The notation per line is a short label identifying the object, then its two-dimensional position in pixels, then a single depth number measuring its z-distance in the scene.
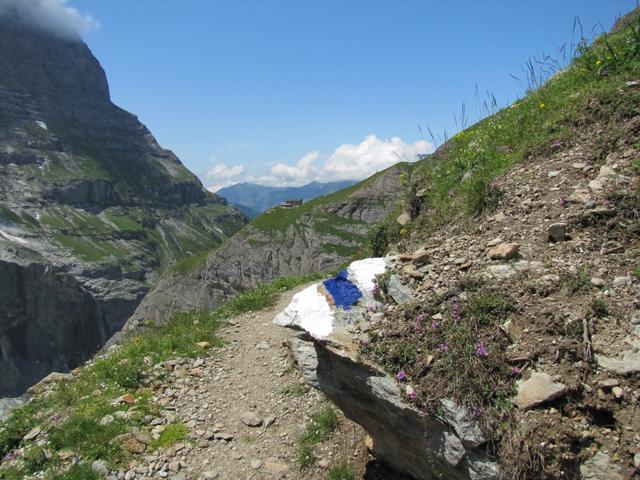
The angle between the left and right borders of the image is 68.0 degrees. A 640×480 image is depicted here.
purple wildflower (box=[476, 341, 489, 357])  5.63
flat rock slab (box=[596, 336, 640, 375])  5.02
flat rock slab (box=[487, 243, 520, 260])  7.10
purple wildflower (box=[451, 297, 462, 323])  6.25
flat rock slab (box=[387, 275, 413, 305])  6.98
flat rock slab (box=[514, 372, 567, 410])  5.04
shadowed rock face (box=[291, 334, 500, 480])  5.21
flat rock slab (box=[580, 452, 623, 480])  4.52
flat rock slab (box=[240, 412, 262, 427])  9.73
